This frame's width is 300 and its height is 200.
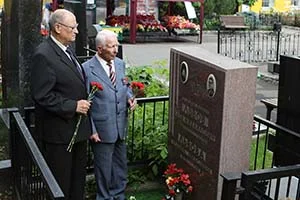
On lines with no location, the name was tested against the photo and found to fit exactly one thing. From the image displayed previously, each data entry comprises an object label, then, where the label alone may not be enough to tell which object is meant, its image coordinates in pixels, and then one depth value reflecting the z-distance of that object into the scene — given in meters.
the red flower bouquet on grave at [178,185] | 4.62
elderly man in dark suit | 3.86
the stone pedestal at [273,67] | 13.02
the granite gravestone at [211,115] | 4.11
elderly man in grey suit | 4.33
